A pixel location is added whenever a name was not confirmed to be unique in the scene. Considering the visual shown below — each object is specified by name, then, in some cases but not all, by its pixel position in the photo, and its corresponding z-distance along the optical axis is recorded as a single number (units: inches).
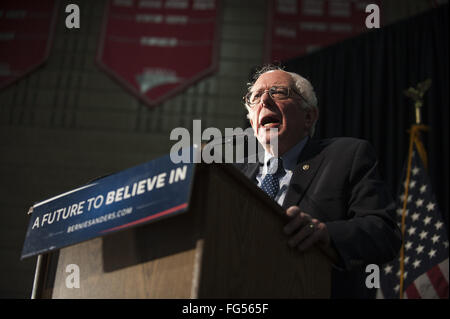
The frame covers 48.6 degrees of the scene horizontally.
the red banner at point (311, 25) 218.7
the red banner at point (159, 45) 220.7
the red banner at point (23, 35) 223.6
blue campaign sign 33.2
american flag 138.6
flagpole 154.0
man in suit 45.9
